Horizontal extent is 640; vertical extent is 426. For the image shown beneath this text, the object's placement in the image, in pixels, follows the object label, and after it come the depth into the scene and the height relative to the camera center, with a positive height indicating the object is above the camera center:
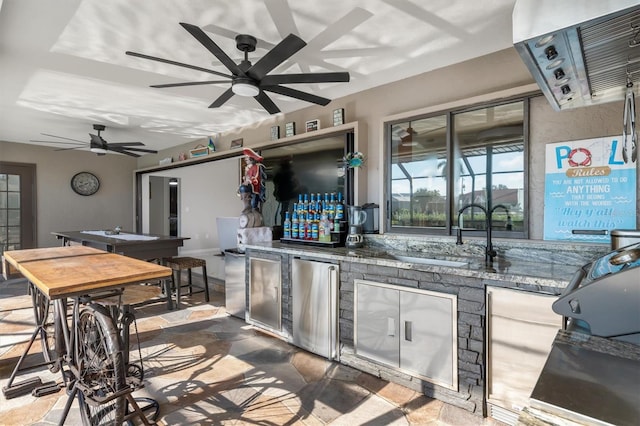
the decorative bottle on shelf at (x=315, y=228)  3.24 -0.15
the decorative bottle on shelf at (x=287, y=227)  3.54 -0.16
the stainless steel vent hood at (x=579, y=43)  0.87 +0.51
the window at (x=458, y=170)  2.50 +0.35
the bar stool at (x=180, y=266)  4.27 -0.70
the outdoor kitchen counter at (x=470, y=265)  1.77 -0.35
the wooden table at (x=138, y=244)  4.03 -0.40
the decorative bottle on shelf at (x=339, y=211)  3.14 +0.01
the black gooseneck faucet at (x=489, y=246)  2.33 -0.24
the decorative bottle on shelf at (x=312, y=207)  3.35 +0.05
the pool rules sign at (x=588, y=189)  2.07 +0.15
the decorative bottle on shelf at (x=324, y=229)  3.13 -0.16
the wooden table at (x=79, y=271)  1.57 -0.32
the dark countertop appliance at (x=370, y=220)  3.18 -0.07
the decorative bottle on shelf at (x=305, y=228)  3.33 -0.16
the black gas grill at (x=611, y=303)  0.79 -0.23
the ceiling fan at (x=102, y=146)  4.74 +0.97
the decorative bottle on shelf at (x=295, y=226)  3.45 -0.14
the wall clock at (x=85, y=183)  6.77 +0.61
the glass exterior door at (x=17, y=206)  6.11 +0.13
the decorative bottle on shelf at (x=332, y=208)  3.16 +0.04
